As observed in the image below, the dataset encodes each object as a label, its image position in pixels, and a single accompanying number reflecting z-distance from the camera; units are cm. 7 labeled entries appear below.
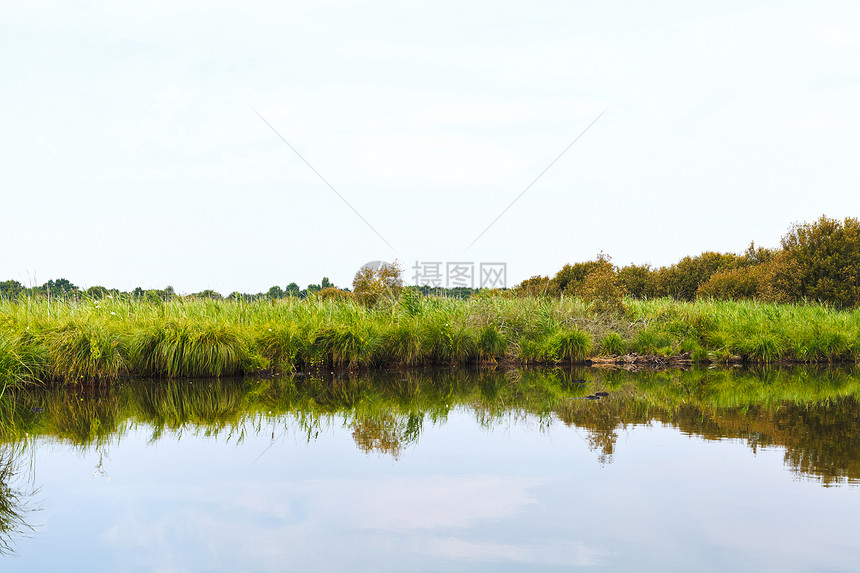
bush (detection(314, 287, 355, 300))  2786
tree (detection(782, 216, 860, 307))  2689
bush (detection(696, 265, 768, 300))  3133
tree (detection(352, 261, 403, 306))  2048
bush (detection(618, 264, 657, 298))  3938
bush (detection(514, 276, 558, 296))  2826
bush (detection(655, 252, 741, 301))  3856
